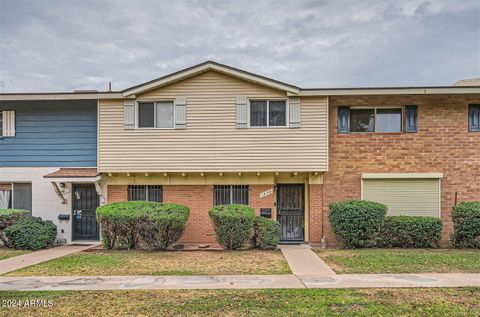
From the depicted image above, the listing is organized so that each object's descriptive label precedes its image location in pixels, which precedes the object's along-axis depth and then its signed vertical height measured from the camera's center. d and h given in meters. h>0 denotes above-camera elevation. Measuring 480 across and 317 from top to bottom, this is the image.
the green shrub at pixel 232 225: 10.30 -2.02
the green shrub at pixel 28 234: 10.91 -2.48
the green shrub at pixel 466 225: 10.32 -1.99
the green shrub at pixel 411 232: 10.73 -2.31
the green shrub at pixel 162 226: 10.28 -2.05
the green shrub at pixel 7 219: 11.23 -2.03
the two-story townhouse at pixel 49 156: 12.39 +0.09
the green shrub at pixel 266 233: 10.57 -2.30
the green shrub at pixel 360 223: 10.53 -1.97
